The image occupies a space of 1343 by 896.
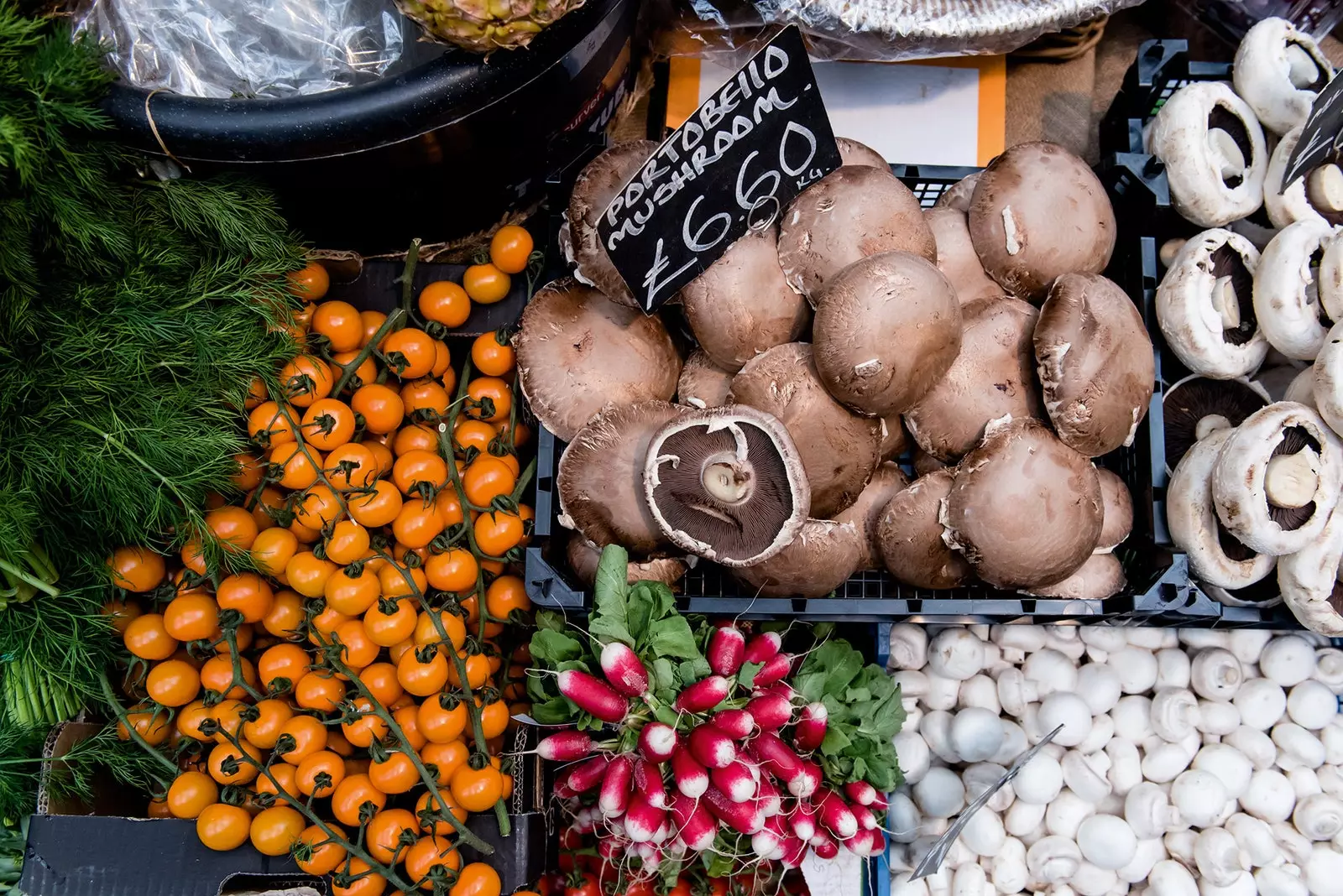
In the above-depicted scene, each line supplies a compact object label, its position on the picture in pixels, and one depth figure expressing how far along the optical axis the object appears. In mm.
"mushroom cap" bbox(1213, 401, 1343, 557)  845
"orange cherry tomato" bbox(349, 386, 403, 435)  892
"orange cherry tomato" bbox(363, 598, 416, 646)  845
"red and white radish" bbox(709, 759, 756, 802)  776
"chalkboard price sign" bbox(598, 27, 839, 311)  775
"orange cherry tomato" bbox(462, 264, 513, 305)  938
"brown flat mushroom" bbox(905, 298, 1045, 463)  835
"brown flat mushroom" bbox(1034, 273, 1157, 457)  817
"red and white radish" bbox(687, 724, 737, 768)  779
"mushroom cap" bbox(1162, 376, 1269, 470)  950
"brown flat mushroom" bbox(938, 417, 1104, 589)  803
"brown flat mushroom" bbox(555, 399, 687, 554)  823
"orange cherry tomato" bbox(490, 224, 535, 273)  926
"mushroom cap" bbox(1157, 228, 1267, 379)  898
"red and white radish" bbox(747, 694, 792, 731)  809
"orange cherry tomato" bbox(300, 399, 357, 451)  857
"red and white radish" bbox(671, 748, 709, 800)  782
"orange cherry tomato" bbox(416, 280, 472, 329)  936
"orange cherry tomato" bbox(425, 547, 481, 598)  863
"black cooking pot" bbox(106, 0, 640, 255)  787
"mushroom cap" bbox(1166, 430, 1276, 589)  880
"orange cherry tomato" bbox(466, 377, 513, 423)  906
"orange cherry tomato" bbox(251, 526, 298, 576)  853
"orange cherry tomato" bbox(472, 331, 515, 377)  914
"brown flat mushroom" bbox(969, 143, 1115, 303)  856
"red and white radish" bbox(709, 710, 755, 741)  792
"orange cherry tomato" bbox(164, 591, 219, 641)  837
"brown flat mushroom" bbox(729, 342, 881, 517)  803
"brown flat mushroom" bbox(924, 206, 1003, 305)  874
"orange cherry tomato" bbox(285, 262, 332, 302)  889
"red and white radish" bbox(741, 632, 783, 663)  840
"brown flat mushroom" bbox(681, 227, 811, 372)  830
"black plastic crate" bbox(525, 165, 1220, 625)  850
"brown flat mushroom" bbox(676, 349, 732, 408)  862
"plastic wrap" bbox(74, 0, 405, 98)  859
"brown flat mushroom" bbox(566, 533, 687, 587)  851
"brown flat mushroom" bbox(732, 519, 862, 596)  818
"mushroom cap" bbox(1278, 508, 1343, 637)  870
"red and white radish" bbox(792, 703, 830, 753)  832
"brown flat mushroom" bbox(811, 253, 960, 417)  775
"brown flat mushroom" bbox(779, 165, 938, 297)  819
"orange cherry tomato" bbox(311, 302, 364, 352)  902
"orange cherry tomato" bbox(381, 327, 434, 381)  892
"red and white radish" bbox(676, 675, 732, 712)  797
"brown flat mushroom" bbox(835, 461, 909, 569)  857
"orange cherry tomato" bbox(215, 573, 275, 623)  850
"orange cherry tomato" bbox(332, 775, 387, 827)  833
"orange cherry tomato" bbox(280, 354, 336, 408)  862
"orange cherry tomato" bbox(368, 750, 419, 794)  834
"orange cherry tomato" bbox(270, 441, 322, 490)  847
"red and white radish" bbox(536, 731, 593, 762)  813
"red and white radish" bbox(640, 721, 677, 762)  782
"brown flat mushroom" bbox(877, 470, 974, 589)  831
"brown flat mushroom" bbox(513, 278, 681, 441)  853
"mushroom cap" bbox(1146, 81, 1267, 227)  931
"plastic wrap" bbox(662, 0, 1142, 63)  955
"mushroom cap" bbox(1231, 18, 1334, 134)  943
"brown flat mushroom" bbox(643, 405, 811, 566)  778
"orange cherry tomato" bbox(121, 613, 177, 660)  847
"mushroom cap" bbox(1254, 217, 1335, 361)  885
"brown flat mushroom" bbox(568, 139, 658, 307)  845
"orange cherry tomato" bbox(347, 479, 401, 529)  859
